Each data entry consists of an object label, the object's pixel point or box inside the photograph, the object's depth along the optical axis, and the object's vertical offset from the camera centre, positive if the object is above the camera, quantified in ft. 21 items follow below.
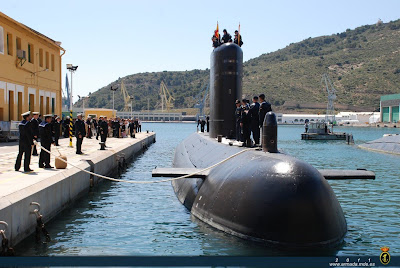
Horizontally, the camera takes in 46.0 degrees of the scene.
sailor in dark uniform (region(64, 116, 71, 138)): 105.85 -4.26
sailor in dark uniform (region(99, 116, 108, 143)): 73.10 -2.52
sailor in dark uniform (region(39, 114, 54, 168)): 42.55 -2.44
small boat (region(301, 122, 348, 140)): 168.04 -6.54
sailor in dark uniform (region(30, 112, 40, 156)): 38.89 -1.18
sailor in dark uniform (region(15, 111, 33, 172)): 38.01 -1.76
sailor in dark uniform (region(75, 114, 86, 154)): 59.79 -2.21
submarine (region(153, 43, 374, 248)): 22.21 -4.30
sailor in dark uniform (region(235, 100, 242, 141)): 41.78 -0.29
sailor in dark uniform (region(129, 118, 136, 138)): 121.29 -3.62
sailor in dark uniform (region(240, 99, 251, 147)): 37.30 -0.75
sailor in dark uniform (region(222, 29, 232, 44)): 48.49 +7.96
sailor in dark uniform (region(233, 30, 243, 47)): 48.83 +7.86
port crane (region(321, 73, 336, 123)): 430.20 +17.90
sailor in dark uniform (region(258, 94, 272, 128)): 33.60 +0.43
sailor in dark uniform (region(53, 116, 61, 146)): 72.80 -2.57
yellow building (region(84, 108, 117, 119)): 165.60 +0.63
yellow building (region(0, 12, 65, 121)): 85.46 +8.73
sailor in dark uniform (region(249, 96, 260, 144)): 36.94 -0.25
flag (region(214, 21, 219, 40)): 49.08 +8.57
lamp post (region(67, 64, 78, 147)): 106.54 +10.35
